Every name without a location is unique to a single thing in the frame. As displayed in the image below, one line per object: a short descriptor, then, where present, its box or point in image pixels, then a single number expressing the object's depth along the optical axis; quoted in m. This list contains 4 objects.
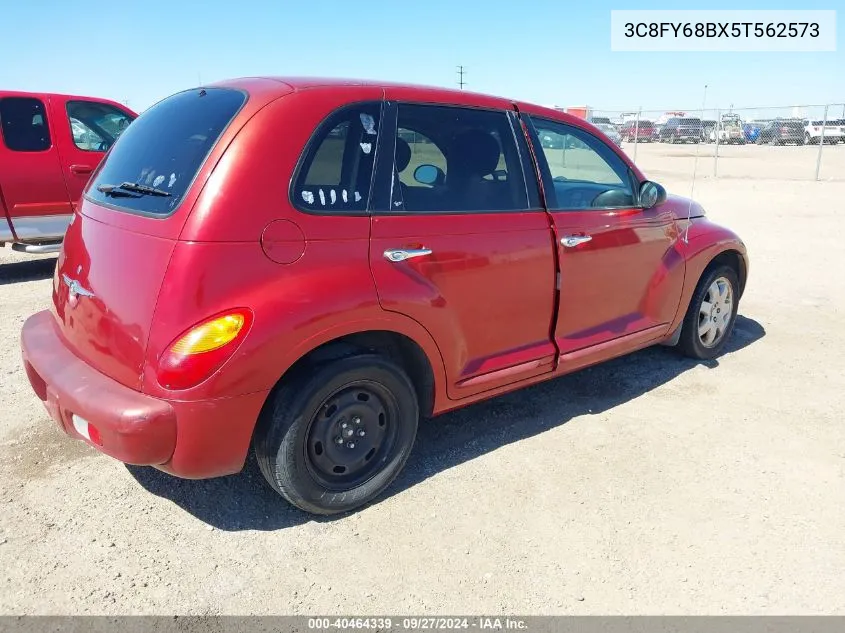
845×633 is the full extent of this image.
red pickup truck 6.78
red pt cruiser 2.38
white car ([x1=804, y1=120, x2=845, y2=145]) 26.69
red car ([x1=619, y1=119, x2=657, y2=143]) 26.59
